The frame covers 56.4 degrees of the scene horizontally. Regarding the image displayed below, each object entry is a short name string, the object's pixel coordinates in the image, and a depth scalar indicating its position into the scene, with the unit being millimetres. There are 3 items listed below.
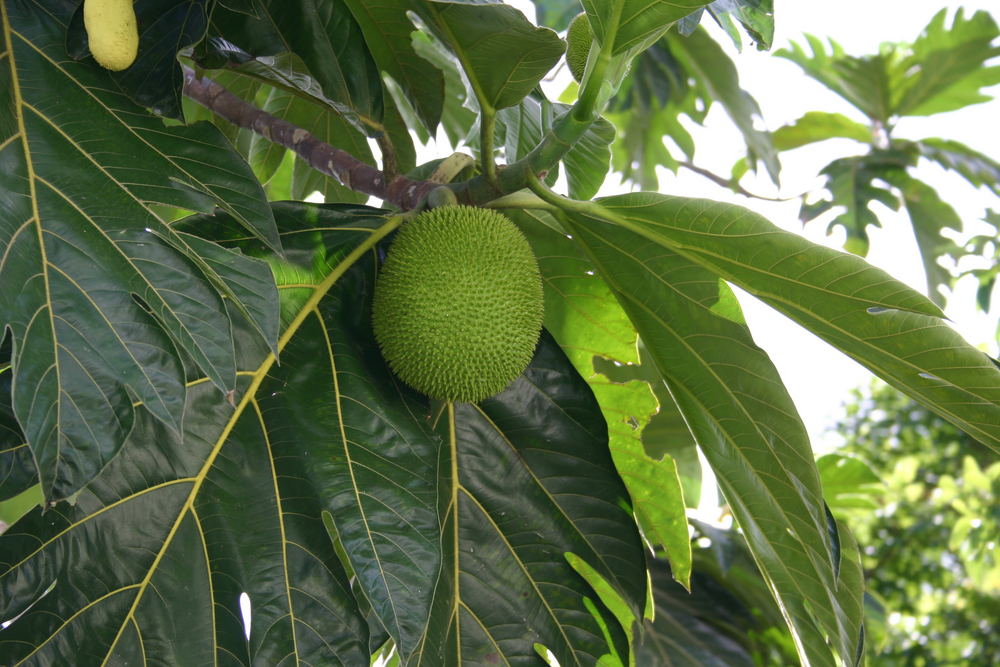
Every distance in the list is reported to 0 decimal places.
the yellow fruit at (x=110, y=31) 756
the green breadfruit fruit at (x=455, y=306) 905
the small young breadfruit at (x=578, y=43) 1100
